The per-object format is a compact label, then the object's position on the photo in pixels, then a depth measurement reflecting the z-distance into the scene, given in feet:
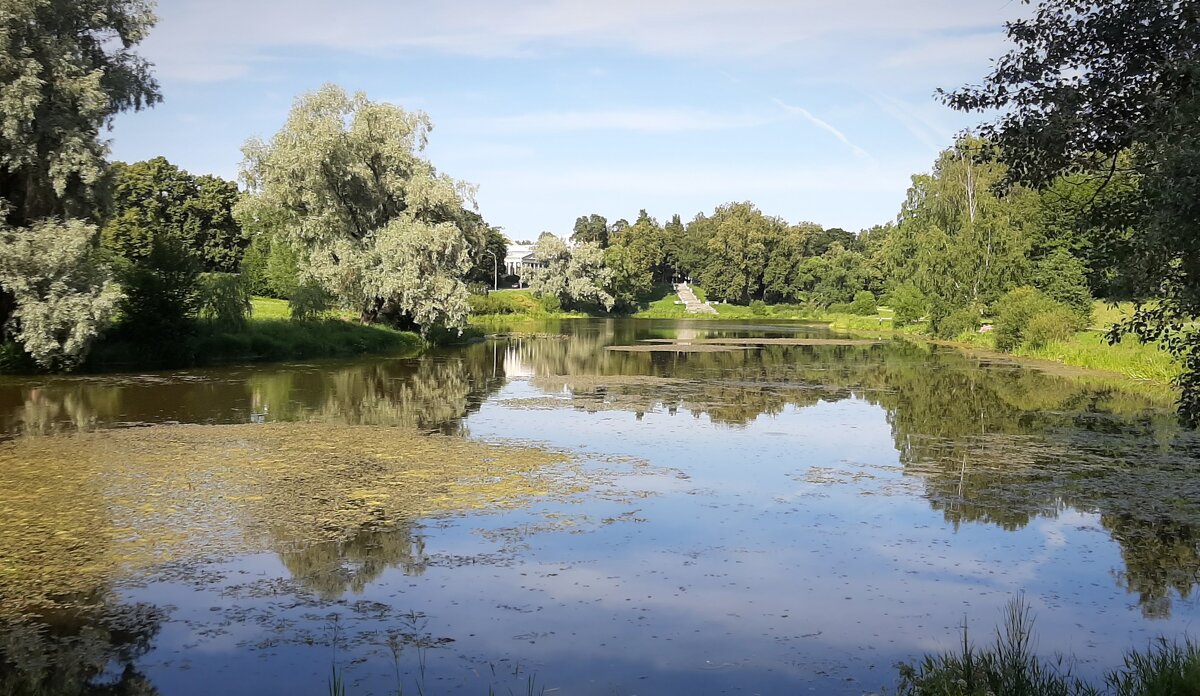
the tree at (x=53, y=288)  80.79
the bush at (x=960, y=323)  168.55
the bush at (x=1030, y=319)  130.52
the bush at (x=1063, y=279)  172.14
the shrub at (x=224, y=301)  108.78
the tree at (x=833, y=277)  324.19
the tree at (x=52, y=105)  80.07
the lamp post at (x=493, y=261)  361.10
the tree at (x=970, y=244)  168.14
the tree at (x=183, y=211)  214.28
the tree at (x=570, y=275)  321.93
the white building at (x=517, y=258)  504.43
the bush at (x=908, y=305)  194.88
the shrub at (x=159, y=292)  97.96
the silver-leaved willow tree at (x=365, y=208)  132.05
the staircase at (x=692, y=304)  369.30
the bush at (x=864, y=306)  274.77
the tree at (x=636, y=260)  362.88
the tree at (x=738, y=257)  388.78
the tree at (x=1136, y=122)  22.74
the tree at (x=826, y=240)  447.42
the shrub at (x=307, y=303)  123.85
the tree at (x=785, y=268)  385.50
